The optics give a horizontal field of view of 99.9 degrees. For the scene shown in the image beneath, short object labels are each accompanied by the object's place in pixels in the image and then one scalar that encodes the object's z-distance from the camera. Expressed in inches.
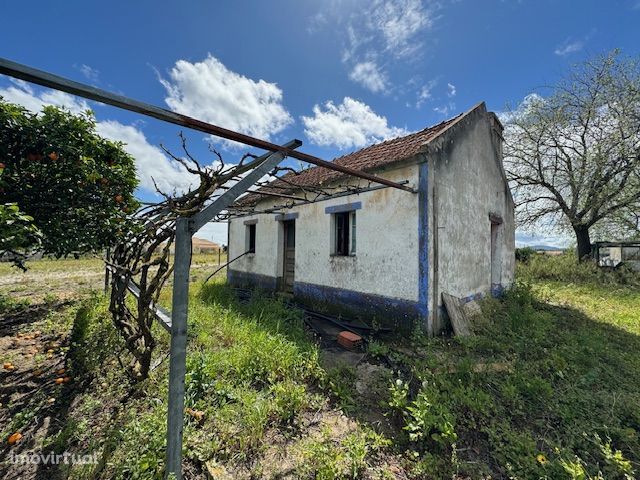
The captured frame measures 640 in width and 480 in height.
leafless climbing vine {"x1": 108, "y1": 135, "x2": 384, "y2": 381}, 96.0
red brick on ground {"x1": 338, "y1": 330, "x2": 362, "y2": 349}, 190.9
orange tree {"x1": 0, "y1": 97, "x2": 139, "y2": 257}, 116.6
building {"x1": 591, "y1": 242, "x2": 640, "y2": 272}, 503.2
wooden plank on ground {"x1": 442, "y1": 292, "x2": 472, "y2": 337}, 210.1
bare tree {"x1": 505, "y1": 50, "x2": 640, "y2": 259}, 441.1
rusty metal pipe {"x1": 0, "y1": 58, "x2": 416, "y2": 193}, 69.7
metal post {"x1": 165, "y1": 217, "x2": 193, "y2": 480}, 84.1
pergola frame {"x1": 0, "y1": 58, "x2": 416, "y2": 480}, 80.6
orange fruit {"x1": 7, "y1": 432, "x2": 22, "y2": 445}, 96.7
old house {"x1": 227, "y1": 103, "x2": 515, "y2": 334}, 214.4
